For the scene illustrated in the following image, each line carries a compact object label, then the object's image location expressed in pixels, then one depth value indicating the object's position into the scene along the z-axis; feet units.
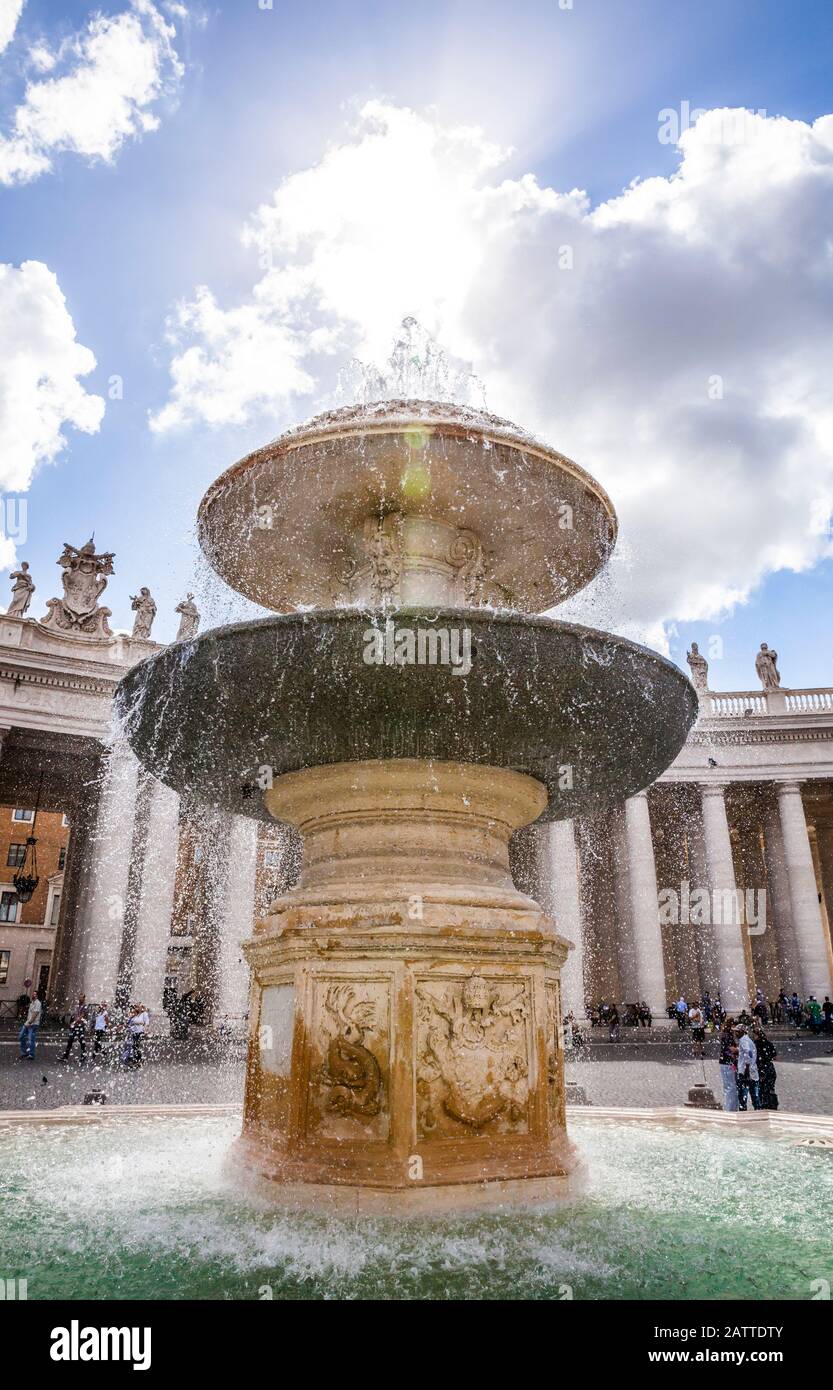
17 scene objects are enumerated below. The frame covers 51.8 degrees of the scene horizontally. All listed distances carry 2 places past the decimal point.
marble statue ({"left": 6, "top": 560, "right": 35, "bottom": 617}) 97.25
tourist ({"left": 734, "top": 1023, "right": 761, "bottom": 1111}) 37.61
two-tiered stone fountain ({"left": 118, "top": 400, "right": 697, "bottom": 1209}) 15.67
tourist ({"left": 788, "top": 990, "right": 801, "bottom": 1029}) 107.04
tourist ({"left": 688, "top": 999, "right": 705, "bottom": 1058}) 75.92
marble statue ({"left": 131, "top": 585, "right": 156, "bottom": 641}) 102.01
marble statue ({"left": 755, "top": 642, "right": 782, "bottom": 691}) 122.31
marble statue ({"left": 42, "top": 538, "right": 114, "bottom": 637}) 99.35
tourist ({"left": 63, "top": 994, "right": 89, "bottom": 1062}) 64.99
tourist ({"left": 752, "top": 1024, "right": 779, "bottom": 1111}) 37.74
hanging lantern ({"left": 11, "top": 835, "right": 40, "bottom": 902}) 87.86
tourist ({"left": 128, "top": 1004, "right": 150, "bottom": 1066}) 62.21
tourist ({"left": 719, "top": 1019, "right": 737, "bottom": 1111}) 38.50
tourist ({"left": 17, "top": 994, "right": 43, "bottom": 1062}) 61.77
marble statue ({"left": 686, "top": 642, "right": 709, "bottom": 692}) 118.01
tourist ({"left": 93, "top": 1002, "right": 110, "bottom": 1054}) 65.72
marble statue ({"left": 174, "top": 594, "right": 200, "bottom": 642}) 92.89
